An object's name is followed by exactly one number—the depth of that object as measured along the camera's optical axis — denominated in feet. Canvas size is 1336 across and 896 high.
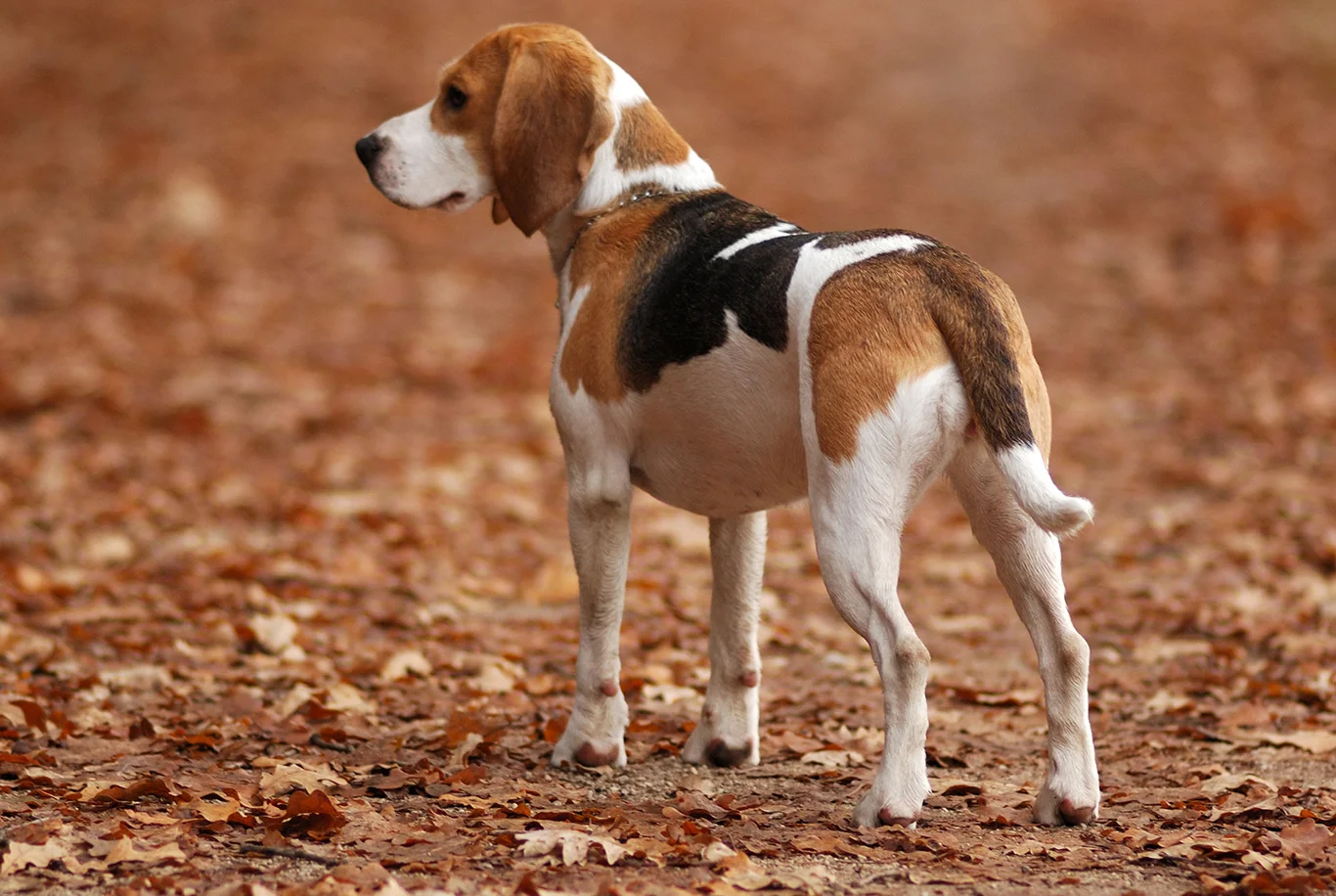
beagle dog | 25.32
